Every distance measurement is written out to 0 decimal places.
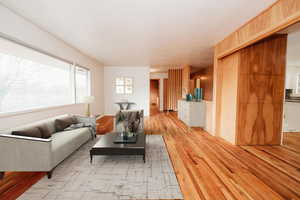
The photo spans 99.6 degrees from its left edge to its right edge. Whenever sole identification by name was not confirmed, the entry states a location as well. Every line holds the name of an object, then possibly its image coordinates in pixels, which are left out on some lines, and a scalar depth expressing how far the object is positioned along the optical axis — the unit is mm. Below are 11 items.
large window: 2291
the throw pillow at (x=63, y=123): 2832
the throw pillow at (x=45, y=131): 2367
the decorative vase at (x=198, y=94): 4918
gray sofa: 1773
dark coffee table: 2170
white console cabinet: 4680
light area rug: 1560
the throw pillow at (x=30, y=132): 1940
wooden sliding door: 3031
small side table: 6177
